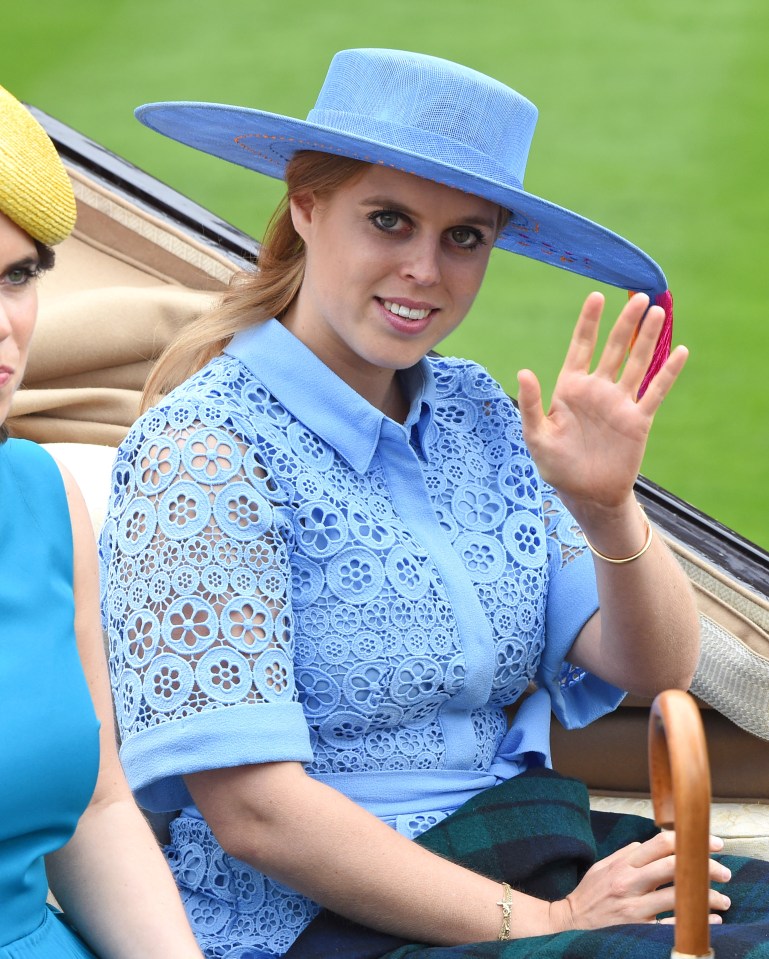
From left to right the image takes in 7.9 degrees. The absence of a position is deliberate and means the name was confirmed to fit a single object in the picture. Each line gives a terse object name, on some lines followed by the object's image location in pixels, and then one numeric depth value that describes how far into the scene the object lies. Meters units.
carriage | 5.36
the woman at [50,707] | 4.66
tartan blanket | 4.84
